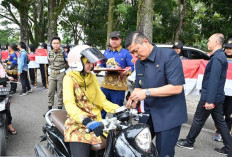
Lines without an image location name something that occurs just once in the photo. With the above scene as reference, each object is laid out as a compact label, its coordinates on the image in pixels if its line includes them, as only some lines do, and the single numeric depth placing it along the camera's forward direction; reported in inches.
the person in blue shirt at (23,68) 309.6
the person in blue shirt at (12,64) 319.6
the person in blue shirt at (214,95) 136.1
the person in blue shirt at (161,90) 90.1
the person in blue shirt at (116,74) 171.2
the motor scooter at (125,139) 74.7
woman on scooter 89.6
